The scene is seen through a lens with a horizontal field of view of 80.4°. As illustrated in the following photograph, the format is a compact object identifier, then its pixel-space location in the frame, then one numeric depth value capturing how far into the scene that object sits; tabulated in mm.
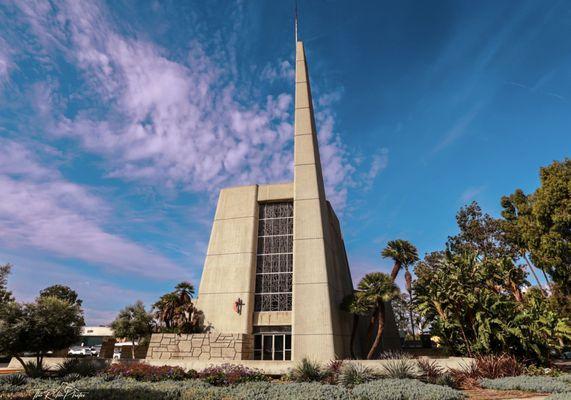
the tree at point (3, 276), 31141
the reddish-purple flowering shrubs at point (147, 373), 15049
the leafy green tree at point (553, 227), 24719
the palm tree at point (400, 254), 26547
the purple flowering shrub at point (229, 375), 13938
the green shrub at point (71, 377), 14137
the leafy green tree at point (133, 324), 32156
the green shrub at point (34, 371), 15288
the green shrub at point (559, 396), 9187
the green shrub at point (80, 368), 15727
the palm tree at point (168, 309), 23781
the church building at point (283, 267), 20906
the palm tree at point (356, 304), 21688
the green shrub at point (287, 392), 10164
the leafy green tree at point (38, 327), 15867
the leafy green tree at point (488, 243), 28106
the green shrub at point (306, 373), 14089
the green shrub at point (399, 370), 13094
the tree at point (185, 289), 26047
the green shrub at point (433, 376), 12469
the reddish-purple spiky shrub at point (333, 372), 13297
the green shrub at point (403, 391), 9734
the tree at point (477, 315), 17469
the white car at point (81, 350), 41250
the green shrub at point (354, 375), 12648
